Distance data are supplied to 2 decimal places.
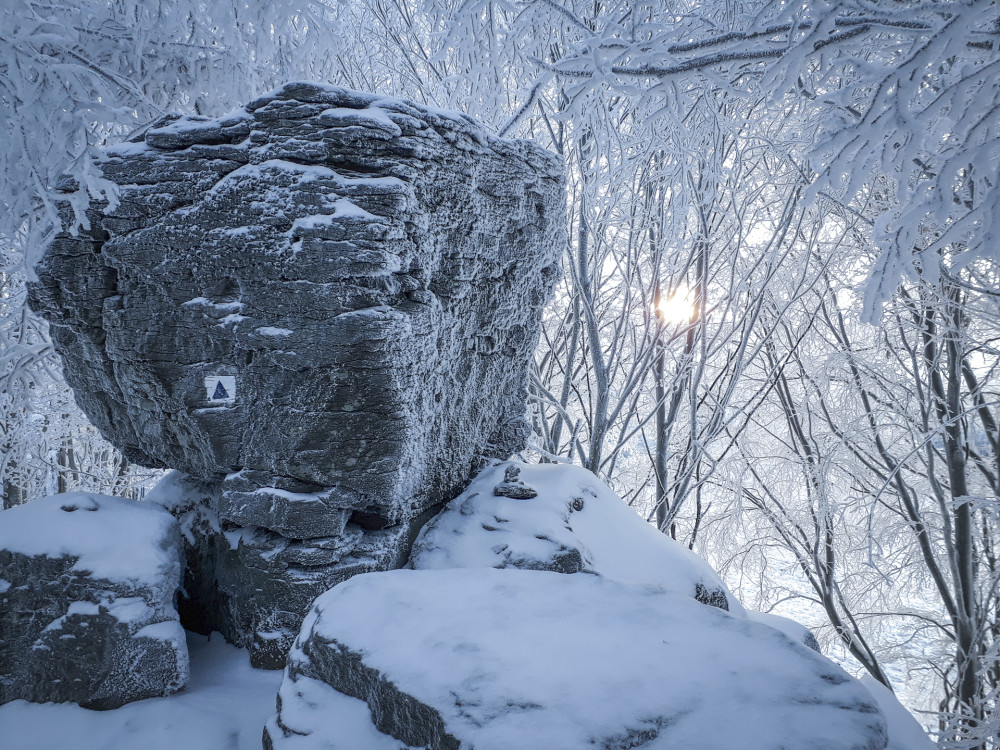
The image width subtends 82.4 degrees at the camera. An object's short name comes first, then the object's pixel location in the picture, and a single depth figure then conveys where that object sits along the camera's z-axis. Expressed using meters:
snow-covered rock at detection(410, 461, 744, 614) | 2.72
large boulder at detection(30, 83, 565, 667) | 2.33
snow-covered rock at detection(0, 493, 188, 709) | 2.26
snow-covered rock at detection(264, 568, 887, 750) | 1.32
